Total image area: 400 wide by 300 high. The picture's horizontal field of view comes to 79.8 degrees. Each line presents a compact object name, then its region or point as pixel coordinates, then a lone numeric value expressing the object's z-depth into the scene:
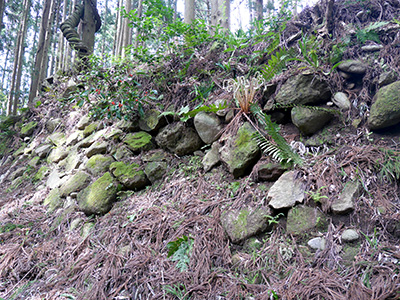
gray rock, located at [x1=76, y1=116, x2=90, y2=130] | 4.59
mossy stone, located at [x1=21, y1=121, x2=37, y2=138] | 5.82
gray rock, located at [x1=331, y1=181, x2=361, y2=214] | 1.91
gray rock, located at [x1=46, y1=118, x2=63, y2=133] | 5.29
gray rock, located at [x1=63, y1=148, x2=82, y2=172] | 3.92
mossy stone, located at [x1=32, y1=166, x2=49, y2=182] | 4.33
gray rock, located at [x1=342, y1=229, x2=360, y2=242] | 1.78
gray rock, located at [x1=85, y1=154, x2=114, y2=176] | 3.46
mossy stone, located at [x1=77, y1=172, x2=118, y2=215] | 2.98
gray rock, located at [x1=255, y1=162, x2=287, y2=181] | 2.40
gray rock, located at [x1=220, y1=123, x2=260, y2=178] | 2.61
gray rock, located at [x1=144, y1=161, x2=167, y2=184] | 3.15
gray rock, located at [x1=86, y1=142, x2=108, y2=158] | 3.77
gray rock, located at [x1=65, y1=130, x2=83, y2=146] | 4.46
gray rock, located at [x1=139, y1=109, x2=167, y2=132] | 3.56
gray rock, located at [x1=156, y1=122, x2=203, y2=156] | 3.28
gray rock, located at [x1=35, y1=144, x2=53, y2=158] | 4.82
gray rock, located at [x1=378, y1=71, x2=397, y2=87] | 2.49
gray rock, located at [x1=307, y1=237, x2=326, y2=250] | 1.82
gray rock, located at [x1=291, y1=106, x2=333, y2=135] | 2.62
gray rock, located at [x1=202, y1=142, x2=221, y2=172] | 2.94
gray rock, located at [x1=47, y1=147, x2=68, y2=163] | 4.38
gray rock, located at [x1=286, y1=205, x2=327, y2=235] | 1.94
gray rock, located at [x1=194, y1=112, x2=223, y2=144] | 3.08
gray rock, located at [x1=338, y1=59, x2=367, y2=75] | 2.73
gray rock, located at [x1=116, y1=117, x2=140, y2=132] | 3.79
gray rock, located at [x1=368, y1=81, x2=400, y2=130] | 2.21
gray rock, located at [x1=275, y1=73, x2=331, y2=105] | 2.73
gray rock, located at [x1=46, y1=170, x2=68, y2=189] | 3.83
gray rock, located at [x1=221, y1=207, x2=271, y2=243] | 2.11
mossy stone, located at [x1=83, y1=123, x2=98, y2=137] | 4.35
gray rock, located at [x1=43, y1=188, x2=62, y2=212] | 3.44
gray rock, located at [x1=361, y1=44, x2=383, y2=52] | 2.82
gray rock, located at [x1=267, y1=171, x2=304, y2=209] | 2.10
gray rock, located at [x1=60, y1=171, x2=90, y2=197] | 3.42
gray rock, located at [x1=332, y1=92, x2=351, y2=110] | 2.65
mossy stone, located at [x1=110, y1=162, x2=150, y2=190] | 3.13
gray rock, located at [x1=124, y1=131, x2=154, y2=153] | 3.50
